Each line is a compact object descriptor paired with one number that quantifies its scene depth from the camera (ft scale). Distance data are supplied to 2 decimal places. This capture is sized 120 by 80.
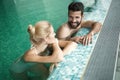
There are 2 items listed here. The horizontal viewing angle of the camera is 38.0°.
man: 9.97
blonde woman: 8.28
